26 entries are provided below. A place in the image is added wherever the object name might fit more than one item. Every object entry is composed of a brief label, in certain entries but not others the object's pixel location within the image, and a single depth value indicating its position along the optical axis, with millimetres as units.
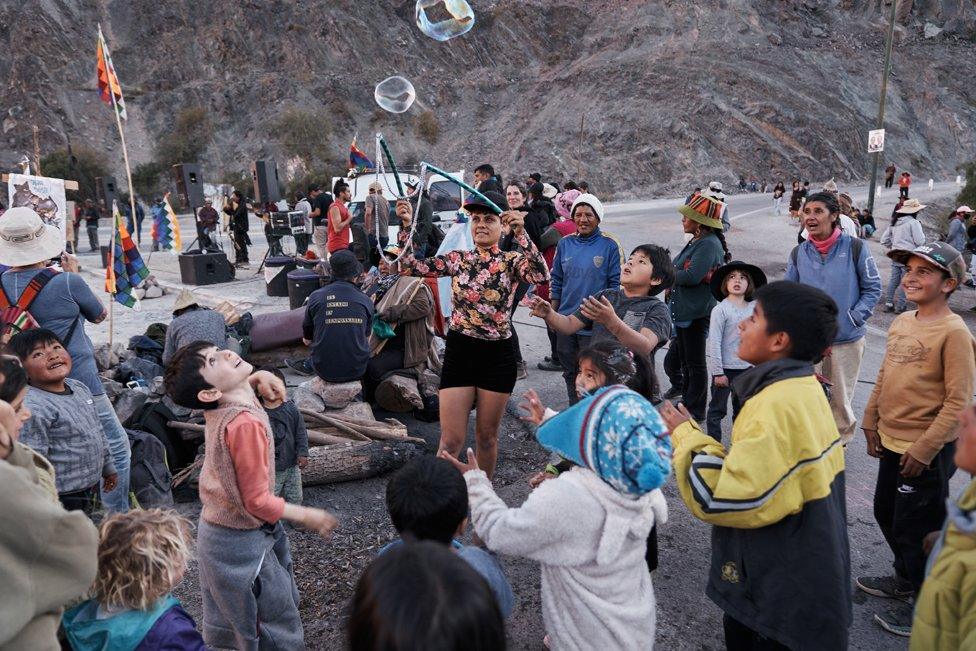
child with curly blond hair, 1811
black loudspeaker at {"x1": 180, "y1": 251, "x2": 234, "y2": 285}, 12266
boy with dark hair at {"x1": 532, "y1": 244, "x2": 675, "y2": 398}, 3635
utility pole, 18419
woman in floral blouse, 3625
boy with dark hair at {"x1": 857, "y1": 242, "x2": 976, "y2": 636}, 2717
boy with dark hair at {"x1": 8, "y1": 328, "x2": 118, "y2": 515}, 2908
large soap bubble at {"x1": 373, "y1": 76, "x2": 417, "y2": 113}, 11248
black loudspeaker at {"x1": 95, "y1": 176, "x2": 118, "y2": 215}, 16156
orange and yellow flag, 7629
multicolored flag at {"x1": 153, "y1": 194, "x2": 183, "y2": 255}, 12375
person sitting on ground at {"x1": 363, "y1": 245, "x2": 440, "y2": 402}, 5777
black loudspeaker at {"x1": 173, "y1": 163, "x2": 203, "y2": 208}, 13805
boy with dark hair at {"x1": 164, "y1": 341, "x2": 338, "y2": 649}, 2320
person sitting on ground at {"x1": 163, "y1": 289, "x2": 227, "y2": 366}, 4812
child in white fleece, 1917
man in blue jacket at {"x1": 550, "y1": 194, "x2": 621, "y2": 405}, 4598
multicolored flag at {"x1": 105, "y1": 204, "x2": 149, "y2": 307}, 6594
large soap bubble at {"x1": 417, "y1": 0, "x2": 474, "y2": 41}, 8844
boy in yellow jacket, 1908
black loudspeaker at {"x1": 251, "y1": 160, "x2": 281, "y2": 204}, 14969
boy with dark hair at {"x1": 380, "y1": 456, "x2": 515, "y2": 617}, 1917
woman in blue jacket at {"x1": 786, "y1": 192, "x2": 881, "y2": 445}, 4164
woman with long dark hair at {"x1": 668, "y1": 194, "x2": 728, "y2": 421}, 4926
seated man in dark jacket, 5219
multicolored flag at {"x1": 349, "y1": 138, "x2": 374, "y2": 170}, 15077
